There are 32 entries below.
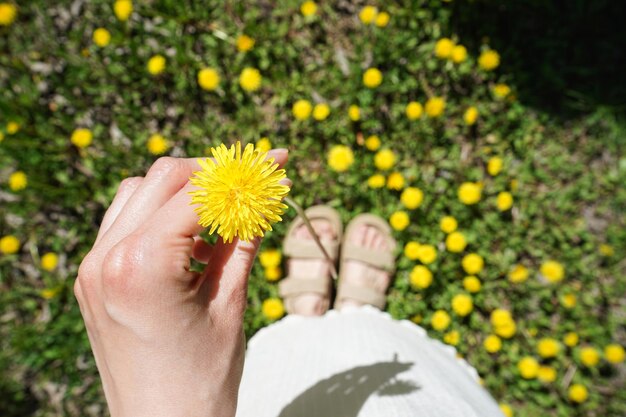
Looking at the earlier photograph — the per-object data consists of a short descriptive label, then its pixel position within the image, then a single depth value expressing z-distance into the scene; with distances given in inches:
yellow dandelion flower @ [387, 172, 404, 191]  43.0
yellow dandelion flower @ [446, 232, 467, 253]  42.1
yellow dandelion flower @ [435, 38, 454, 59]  43.2
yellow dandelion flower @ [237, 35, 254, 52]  44.9
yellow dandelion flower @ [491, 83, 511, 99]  44.5
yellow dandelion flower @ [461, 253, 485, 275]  41.9
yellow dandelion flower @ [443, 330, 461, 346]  42.5
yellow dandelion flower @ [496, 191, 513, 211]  42.9
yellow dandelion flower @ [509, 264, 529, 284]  43.2
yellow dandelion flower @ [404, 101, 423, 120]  43.1
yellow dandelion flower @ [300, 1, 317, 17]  45.4
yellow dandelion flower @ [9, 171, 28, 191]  45.3
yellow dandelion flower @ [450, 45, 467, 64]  43.3
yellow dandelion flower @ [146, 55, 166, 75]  45.0
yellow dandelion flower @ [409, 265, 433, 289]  41.8
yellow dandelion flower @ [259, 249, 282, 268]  44.0
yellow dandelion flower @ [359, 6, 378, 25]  43.8
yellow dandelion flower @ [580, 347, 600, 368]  41.6
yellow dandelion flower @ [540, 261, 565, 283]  42.6
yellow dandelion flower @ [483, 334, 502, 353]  42.2
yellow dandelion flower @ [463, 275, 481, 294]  42.2
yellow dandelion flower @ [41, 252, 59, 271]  45.7
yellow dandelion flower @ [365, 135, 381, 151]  43.6
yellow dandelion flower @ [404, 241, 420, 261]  42.4
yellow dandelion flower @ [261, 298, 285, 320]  43.6
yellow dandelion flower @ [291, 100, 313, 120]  44.0
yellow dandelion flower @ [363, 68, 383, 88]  43.0
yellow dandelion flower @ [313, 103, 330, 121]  43.8
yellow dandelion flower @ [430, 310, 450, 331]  41.7
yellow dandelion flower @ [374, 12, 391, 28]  43.8
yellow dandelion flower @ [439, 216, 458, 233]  42.4
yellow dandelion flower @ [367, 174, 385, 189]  43.1
